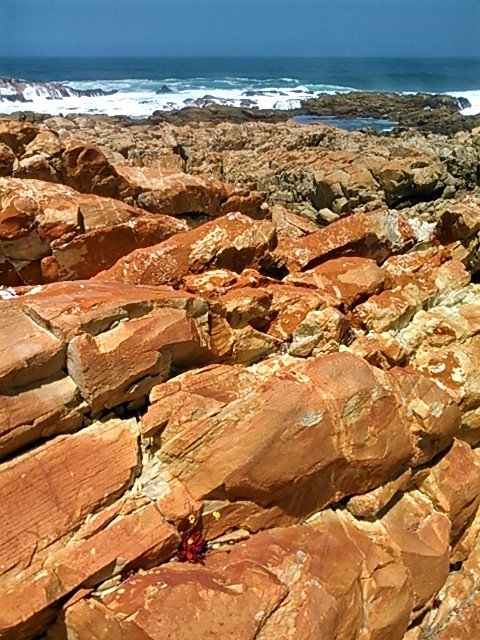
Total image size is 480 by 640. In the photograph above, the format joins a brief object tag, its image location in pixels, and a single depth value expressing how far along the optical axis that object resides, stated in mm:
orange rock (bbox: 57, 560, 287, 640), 6129
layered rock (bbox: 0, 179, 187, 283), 9484
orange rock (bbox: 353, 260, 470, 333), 10430
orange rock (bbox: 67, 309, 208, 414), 6875
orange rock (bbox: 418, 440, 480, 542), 9133
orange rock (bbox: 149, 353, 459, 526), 7363
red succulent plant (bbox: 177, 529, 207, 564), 7008
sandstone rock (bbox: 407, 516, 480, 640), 8648
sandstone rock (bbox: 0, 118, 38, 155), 11688
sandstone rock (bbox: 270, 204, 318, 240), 18156
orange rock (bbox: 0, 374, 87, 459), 6508
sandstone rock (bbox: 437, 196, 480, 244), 12148
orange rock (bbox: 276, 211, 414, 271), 11922
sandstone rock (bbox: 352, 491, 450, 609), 8250
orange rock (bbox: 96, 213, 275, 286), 9820
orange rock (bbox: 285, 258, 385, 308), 10805
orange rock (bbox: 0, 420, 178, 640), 6188
